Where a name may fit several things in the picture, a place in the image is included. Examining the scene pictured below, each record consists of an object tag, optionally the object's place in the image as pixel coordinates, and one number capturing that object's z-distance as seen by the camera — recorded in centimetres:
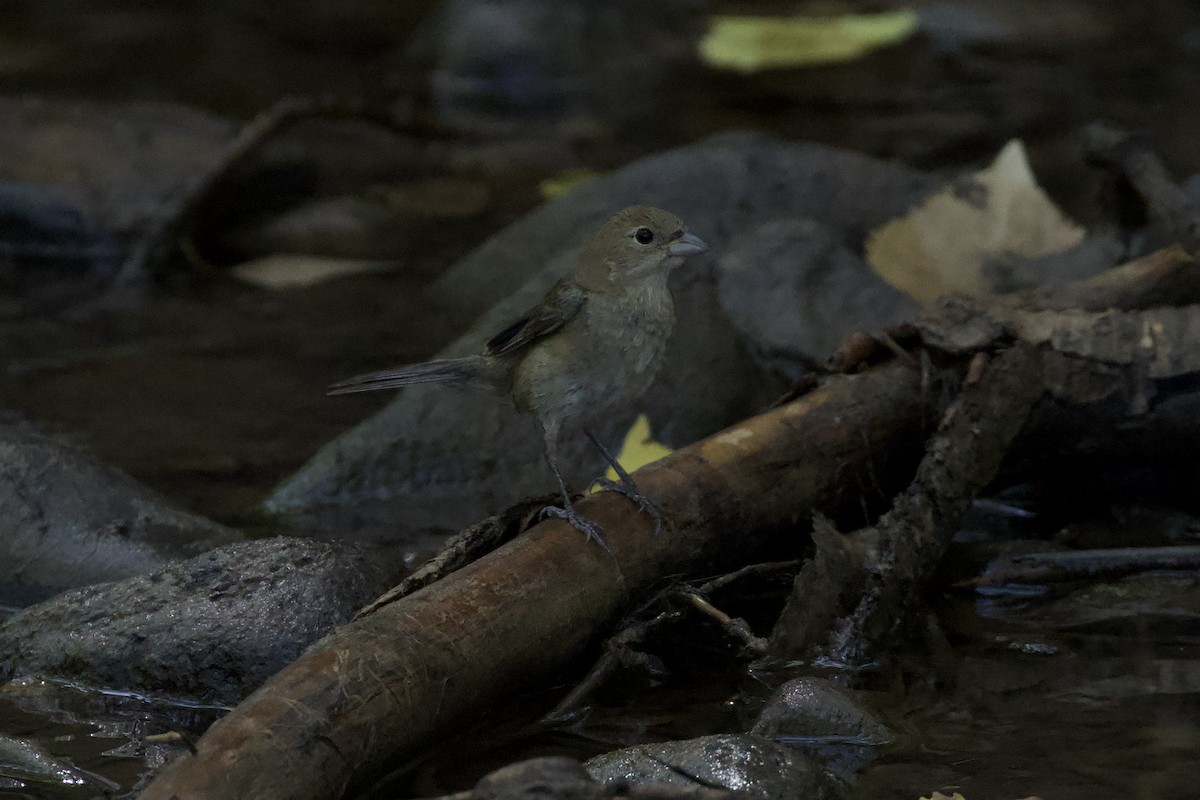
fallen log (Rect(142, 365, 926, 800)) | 581
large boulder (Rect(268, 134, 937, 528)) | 1097
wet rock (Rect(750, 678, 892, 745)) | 704
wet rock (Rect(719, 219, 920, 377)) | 1118
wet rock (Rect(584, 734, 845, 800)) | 627
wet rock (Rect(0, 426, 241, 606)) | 898
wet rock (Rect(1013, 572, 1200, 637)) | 833
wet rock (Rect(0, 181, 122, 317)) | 1634
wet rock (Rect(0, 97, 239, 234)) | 1652
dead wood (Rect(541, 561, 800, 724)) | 748
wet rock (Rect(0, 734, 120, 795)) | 670
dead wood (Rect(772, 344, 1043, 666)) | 806
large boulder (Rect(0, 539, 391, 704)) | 779
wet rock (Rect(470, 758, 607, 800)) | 512
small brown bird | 874
